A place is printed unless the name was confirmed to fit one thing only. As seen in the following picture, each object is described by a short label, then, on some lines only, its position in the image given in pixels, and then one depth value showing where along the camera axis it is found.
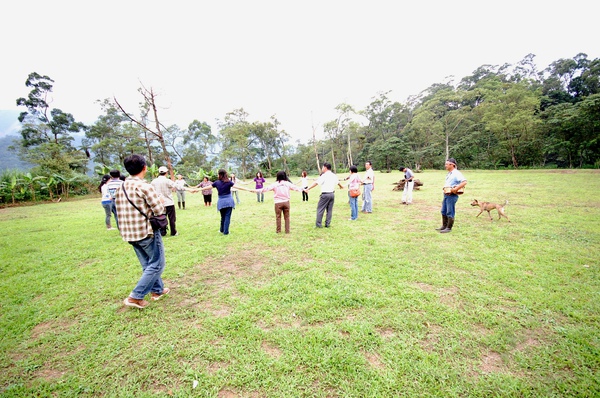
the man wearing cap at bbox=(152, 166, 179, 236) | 6.39
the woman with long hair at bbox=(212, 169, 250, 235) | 6.49
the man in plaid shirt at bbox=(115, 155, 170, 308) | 2.98
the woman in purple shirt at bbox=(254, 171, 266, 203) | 12.30
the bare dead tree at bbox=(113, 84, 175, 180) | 10.32
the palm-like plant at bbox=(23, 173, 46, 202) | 18.02
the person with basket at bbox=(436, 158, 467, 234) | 5.85
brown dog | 7.09
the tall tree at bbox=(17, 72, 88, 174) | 21.28
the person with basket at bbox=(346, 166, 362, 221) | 7.72
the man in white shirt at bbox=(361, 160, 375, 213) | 8.67
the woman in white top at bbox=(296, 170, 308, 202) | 12.40
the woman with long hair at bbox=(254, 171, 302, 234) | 6.30
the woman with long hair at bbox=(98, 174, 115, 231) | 7.37
